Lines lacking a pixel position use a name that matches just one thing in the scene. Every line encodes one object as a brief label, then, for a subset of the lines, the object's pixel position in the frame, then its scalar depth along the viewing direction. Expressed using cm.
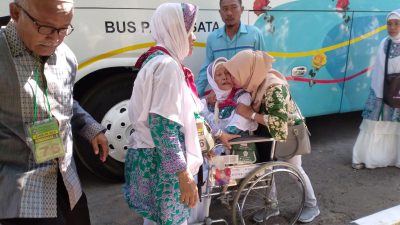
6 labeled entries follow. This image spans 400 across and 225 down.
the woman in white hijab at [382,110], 373
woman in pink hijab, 234
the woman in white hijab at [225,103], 245
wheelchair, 236
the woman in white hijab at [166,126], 176
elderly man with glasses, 134
